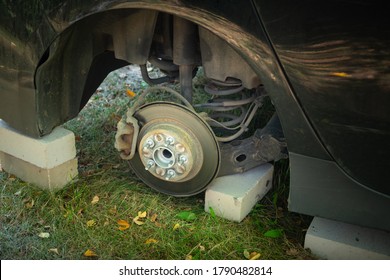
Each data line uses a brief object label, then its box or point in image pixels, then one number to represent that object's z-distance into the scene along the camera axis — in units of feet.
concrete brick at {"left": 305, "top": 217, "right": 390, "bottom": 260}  7.73
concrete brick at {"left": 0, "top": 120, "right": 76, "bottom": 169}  9.20
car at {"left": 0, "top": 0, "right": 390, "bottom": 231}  6.03
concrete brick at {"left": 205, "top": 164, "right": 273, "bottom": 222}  8.75
